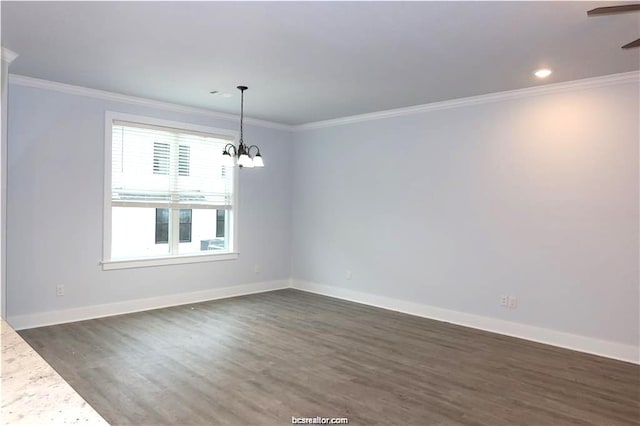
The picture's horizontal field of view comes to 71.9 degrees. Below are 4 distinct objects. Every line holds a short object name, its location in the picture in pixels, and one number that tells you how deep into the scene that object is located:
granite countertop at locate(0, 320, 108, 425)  1.03
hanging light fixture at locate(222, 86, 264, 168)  4.61
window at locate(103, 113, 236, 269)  5.40
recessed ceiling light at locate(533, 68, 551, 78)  4.05
